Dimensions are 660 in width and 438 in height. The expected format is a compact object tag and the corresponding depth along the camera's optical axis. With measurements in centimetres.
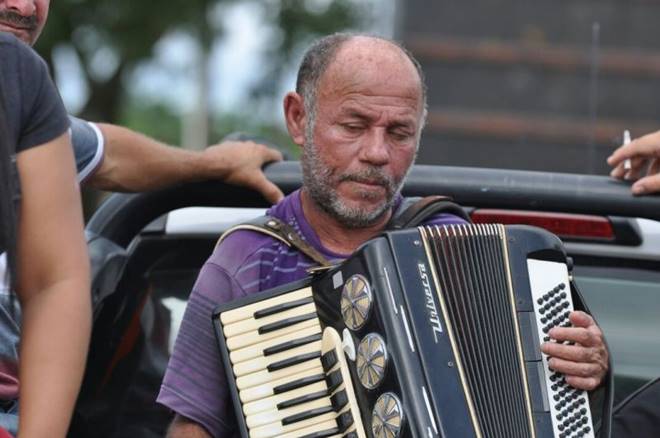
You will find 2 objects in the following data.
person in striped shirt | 688
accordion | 629
